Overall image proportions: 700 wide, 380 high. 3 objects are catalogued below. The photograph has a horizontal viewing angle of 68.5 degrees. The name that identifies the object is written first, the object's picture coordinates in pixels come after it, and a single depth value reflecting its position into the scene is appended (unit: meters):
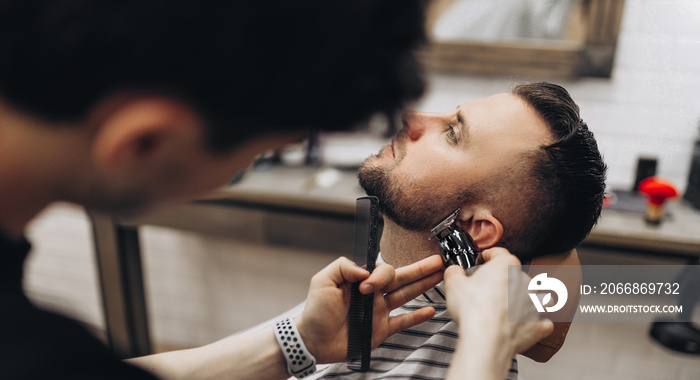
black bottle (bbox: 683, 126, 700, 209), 1.98
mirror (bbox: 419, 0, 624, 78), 2.06
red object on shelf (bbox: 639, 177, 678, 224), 1.83
